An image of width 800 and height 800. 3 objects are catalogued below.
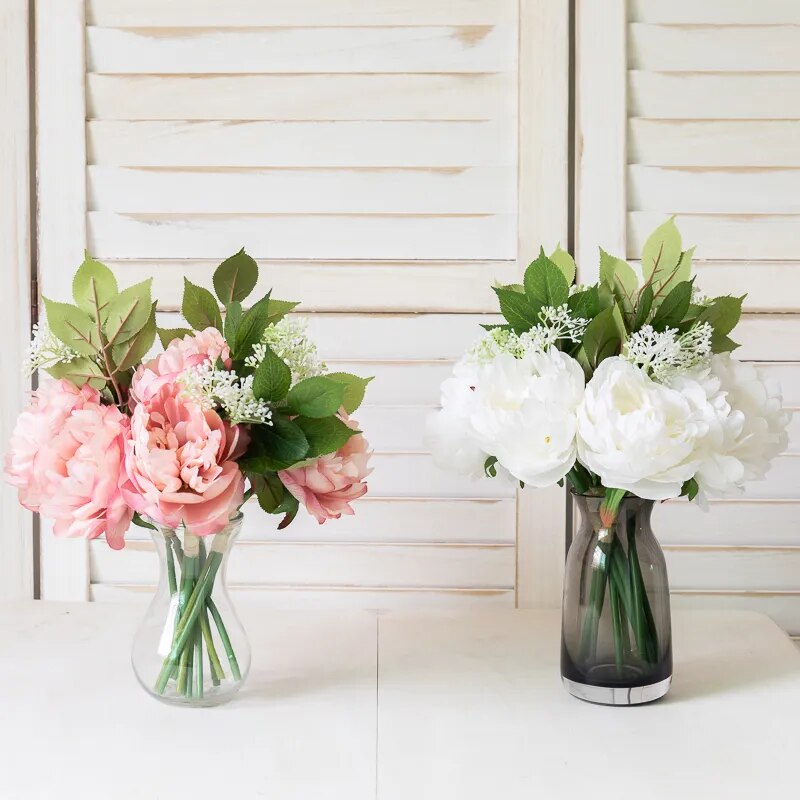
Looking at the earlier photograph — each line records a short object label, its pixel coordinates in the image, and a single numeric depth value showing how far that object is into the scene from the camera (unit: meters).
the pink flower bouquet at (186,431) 0.76
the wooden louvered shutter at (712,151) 1.14
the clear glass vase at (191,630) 0.85
